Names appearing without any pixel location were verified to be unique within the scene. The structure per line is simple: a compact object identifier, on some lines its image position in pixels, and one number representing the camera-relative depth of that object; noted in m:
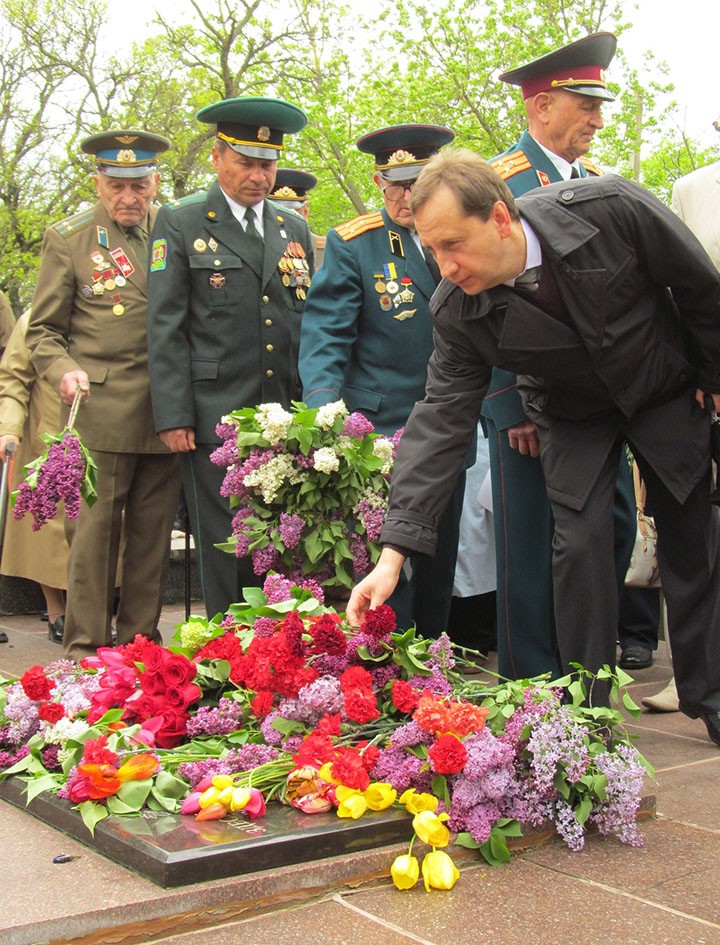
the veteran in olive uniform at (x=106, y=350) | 5.43
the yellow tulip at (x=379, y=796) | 2.95
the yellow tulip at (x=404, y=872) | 2.72
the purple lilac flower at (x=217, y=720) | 3.42
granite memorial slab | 2.63
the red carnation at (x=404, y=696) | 3.19
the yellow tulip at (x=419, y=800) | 2.93
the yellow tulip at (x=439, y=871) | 2.72
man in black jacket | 3.30
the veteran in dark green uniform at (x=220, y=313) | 4.96
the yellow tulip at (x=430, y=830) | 2.82
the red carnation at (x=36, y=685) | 3.54
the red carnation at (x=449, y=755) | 2.90
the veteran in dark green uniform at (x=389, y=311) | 4.75
